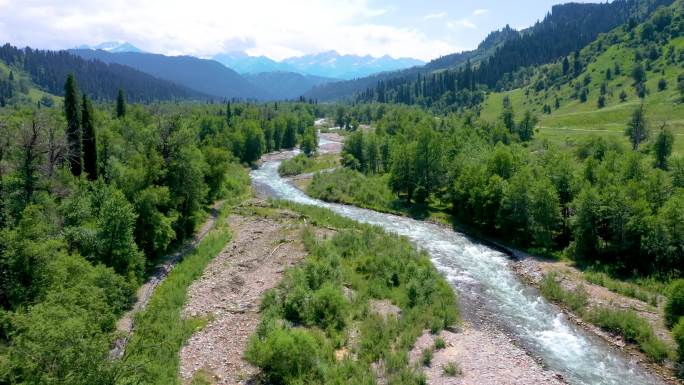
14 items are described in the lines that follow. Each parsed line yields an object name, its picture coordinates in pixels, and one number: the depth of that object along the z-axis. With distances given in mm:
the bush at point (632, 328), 33250
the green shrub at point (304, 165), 113062
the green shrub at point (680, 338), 31812
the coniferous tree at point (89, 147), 65188
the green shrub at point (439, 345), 33906
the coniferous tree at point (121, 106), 117588
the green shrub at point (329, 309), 36062
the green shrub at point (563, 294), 41112
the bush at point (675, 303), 35719
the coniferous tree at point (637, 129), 108000
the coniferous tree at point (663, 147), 86562
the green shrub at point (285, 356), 28859
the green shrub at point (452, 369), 30359
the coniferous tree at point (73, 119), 64438
